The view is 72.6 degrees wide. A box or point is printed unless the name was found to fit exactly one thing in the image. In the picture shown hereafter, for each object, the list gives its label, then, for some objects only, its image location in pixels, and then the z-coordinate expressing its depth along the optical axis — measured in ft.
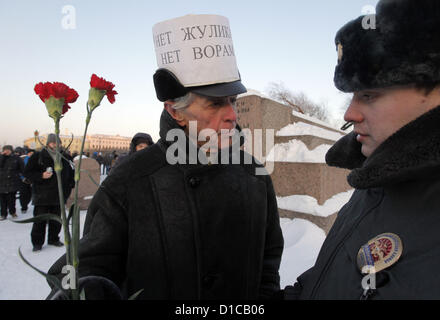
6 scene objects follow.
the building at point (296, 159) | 16.08
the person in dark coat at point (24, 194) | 24.46
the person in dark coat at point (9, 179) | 22.85
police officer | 2.66
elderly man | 4.18
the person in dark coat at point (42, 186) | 15.55
